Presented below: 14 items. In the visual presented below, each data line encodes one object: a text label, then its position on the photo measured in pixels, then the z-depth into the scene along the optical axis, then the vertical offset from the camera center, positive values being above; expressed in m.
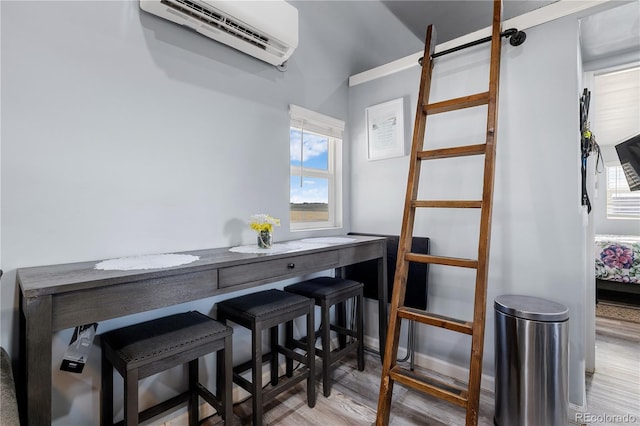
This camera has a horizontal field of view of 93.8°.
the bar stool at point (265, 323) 1.50 -0.62
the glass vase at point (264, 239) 1.73 -0.18
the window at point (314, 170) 2.30 +0.32
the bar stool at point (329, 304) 1.89 -0.64
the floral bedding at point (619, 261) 3.60 -0.61
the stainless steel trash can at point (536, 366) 1.47 -0.78
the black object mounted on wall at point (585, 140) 1.79 +0.44
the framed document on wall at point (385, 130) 2.38 +0.65
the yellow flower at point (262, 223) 1.71 -0.09
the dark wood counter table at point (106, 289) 0.86 -0.30
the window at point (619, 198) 5.13 +0.23
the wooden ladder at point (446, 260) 1.40 -0.27
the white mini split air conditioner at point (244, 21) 1.47 +0.99
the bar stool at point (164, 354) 1.10 -0.59
